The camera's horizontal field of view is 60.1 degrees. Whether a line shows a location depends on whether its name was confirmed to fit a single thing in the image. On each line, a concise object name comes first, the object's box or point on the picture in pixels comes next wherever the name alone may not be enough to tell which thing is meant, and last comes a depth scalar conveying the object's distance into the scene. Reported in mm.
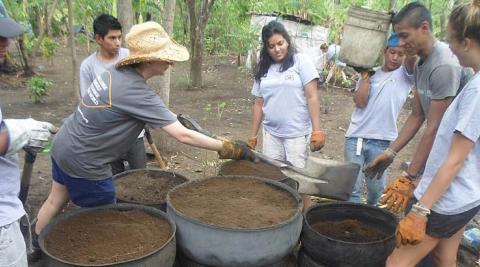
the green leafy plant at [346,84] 9984
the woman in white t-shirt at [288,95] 3193
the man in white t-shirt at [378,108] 3131
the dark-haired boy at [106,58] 3488
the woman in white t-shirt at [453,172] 1777
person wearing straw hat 2279
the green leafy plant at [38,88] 7367
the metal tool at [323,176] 2924
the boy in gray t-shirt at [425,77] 2383
